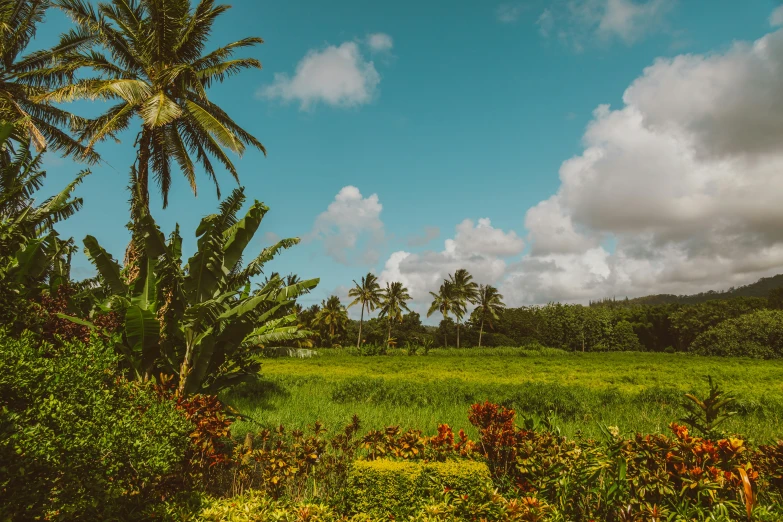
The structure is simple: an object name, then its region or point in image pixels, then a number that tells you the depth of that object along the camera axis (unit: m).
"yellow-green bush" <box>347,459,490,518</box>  4.16
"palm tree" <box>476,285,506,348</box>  57.91
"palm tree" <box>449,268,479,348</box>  55.28
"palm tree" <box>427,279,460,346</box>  55.31
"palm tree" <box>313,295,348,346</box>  54.88
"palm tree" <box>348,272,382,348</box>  52.28
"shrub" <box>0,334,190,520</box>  2.78
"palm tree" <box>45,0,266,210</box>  10.34
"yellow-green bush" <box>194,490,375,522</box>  3.57
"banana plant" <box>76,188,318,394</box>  7.69
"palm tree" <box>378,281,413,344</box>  54.09
